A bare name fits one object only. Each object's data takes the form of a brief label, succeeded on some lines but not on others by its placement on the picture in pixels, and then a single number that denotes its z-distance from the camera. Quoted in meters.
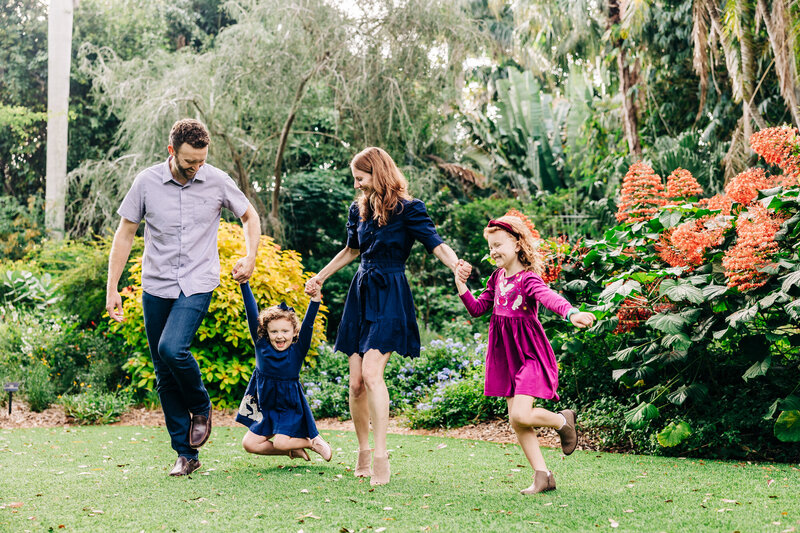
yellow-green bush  7.20
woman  3.80
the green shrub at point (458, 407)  6.32
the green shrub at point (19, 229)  13.77
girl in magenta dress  3.58
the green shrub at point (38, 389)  7.72
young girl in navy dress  4.26
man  3.88
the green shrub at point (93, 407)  7.05
